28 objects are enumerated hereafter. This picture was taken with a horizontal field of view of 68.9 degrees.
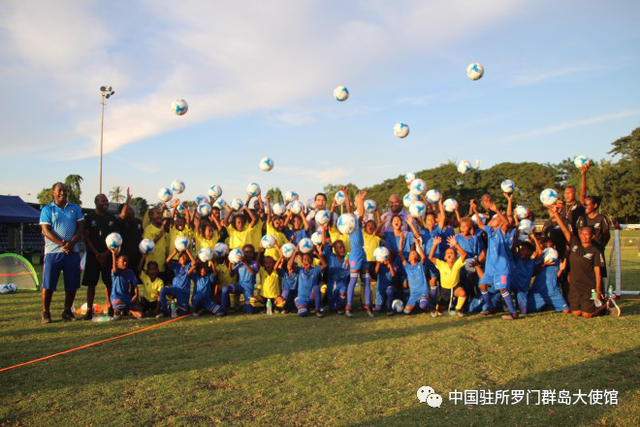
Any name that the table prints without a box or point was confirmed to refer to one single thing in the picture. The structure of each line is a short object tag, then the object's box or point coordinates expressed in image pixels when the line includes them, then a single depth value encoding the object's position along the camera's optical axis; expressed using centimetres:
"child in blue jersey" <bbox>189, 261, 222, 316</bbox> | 808
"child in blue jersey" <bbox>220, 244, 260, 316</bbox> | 815
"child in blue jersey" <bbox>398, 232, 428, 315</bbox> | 777
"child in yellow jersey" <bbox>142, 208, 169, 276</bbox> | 855
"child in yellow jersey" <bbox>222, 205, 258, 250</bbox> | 889
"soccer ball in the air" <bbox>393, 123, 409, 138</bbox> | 1067
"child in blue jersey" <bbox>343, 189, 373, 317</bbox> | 777
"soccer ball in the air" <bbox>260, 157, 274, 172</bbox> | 1059
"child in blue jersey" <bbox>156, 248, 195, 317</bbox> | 809
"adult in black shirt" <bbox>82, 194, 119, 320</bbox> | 786
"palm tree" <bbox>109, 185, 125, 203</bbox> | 6091
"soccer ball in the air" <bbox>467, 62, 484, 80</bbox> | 1007
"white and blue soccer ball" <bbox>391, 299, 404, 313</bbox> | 794
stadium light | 3247
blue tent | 2147
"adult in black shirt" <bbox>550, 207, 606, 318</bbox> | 713
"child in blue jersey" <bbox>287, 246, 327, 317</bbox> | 789
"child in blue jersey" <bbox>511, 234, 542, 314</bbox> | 757
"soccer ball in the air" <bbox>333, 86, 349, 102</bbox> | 1090
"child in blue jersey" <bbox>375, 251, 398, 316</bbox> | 813
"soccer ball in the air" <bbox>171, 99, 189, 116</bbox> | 1006
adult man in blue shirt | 741
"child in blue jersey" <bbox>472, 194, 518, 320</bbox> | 721
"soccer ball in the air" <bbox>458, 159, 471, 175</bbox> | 1092
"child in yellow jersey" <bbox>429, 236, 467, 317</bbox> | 772
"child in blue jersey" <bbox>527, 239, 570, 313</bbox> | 755
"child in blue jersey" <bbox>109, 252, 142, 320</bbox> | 781
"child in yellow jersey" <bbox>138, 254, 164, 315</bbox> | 820
